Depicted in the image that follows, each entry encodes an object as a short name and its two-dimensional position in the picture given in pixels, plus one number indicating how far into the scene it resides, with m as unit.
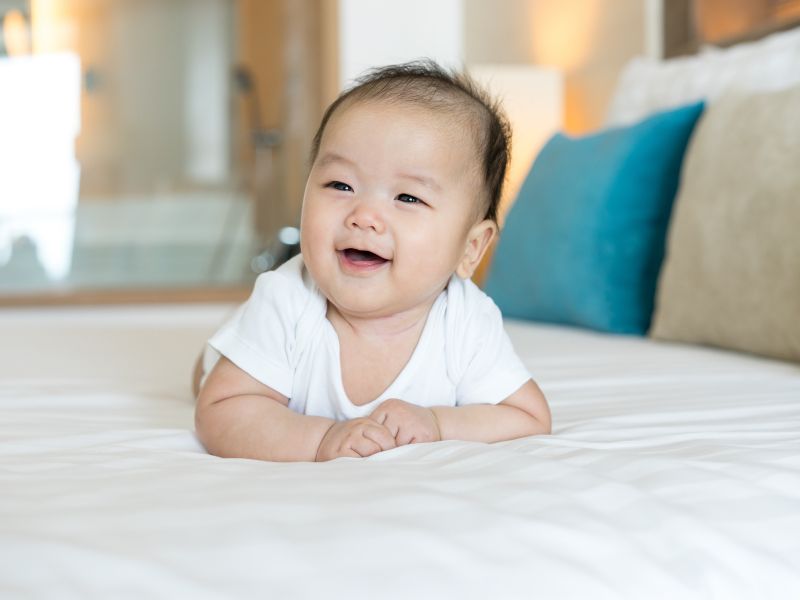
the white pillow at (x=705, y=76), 1.89
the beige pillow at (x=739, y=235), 1.53
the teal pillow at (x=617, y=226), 1.99
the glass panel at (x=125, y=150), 4.37
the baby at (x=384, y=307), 0.98
